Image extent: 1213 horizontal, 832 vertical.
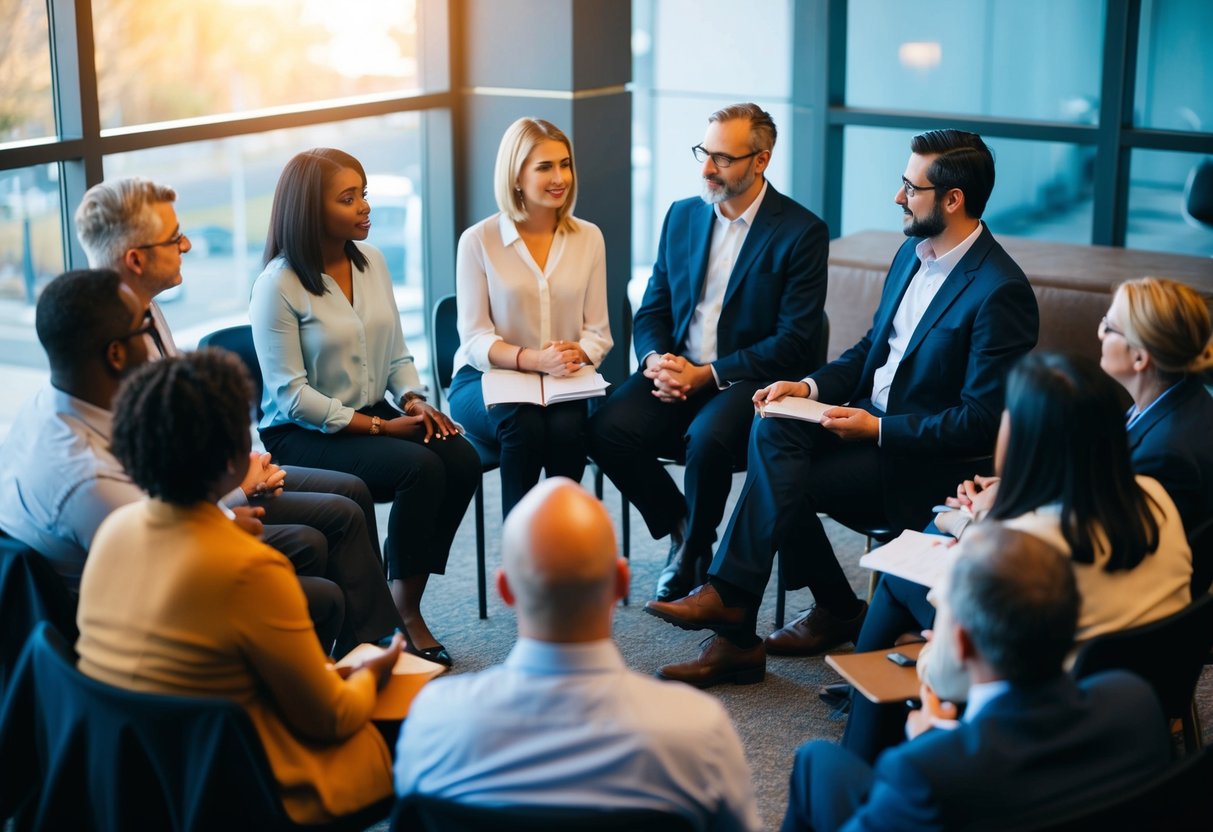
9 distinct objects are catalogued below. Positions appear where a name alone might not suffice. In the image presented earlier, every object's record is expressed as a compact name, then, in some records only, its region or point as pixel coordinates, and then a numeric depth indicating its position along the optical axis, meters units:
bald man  1.64
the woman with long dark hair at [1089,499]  2.21
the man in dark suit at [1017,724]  1.65
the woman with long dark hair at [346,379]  3.54
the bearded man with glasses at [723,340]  3.86
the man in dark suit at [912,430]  3.42
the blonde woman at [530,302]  3.87
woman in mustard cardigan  1.92
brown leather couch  4.38
